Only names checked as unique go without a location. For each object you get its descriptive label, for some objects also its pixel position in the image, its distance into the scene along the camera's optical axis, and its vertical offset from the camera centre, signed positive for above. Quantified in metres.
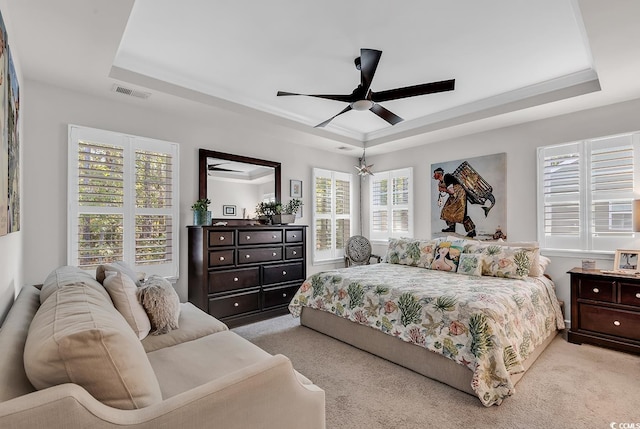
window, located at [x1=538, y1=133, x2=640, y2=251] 3.43 +0.27
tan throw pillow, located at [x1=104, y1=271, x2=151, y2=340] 1.92 -0.52
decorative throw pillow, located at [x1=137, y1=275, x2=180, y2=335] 2.10 -0.60
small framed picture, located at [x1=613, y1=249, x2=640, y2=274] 3.20 -0.46
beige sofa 0.85 -0.51
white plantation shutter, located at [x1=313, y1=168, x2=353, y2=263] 5.38 +0.04
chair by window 5.44 -0.59
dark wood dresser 3.67 -0.67
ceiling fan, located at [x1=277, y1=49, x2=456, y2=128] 2.52 +1.09
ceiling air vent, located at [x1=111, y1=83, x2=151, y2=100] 3.08 +1.23
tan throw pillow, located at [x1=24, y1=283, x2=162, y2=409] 0.91 -0.42
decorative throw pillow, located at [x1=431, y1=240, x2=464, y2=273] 3.89 -0.49
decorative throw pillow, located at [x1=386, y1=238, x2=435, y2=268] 4.19 -0.49
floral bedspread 2.24 -0.83
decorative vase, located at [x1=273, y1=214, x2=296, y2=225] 4.49 -0.04
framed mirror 4.09 +0.46
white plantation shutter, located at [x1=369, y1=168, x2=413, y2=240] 5.36 +0.21
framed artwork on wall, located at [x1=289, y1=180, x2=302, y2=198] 5.02 +0.43
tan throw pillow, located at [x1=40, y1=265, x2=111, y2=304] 1.66 -0.37
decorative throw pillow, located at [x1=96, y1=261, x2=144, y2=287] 2.29 -0.41
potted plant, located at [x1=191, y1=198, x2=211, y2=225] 3.78 +0.03
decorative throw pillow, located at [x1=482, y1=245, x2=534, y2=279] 3.41 -0.50
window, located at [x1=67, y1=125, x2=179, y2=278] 3.16 +0.16
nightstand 2.97 -0.91
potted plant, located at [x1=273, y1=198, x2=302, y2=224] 4.50 +0.06
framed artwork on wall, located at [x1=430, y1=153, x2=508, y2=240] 4.32 +0.27
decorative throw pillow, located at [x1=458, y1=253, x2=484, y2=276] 3.62 -0.55
